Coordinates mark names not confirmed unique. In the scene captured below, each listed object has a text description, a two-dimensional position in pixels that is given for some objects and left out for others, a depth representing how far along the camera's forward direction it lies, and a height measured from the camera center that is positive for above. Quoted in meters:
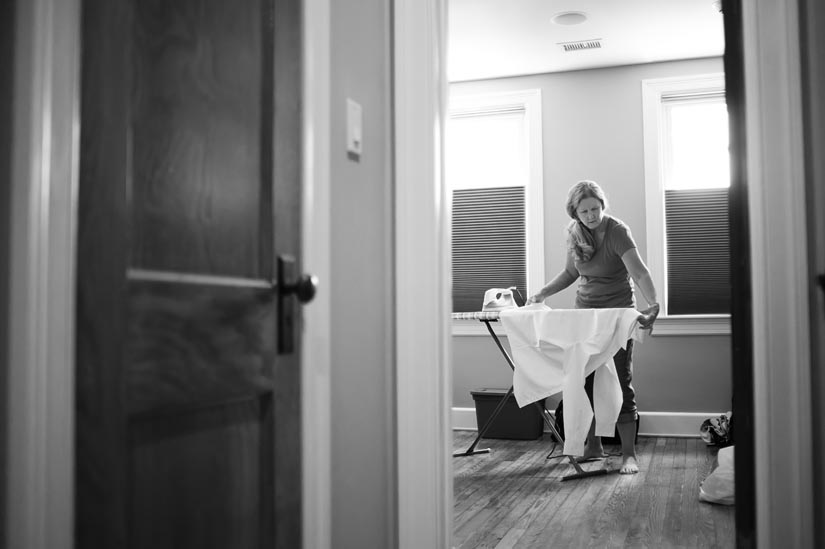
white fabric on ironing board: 3.62 -0.26
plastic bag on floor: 3.13 -0.75
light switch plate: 1.62 +0.37
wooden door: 0.88 +0.04
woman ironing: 3.82 +0.18
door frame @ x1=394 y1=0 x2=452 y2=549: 1.78 +0.04
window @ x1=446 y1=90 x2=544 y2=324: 5.41 +0.78
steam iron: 4.30 +0.02
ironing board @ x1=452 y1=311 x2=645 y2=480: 3.75 -0.59
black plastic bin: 4.89 -0.73
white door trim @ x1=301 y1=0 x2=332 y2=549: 1.38 +0.06
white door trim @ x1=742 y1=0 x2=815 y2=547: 1.58 +0.04
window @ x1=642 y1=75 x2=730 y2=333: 5.09 +0.70
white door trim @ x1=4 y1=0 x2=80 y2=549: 0.84 +0.03
